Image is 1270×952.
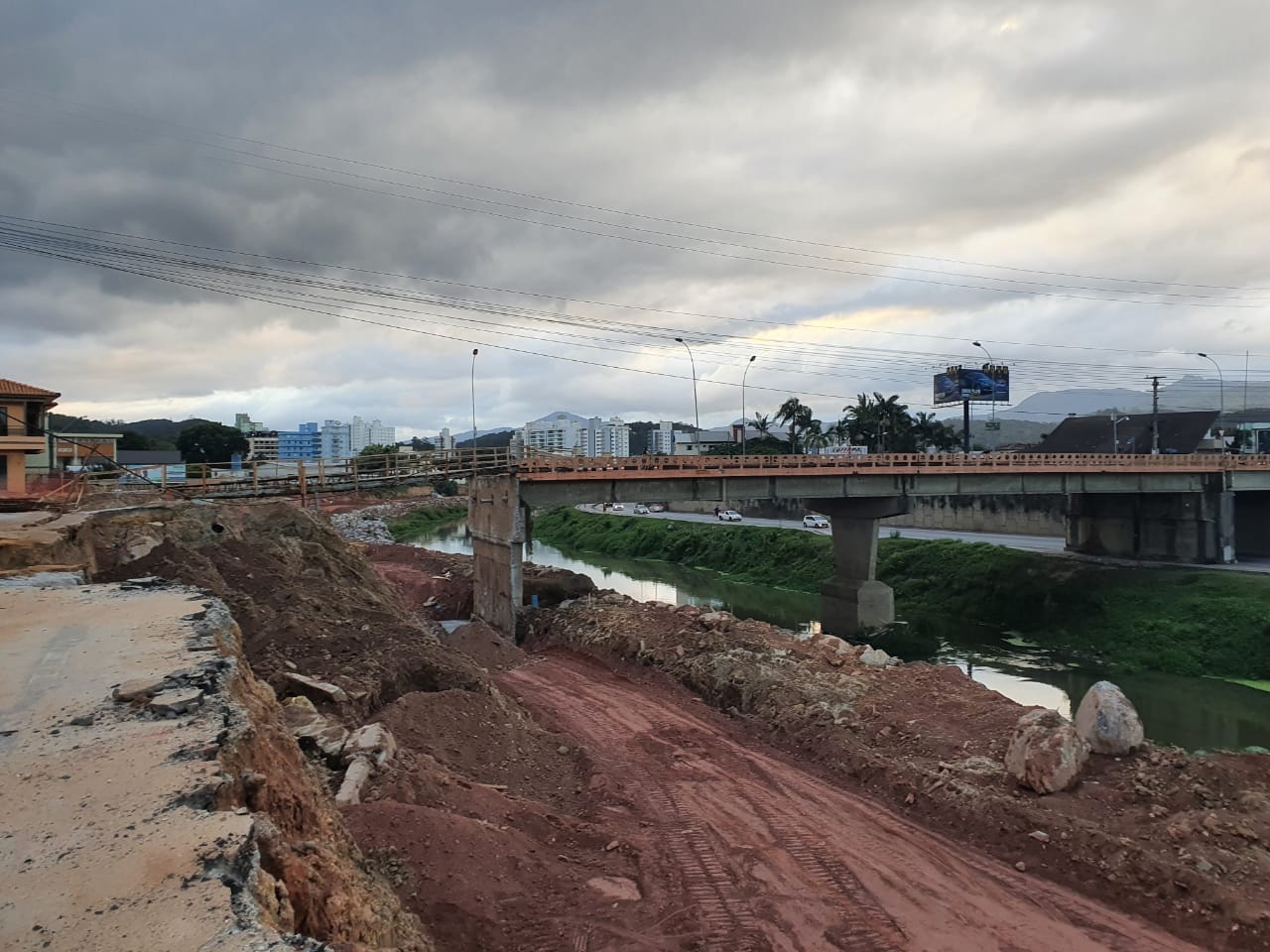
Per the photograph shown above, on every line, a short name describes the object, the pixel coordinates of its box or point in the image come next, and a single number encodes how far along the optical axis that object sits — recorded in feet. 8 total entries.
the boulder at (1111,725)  46.85
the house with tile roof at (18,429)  106.22
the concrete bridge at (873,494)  105.70
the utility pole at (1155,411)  181.66
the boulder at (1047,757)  44.55
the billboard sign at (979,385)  236.22
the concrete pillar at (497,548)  100.58
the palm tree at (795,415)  278.67
